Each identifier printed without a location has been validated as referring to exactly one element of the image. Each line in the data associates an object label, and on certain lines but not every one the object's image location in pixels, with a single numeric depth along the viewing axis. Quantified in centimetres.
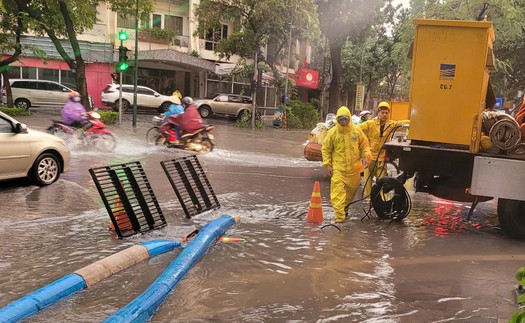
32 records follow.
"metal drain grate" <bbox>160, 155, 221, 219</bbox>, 721
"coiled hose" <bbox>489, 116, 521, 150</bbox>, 629
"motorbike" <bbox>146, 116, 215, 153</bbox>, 1433
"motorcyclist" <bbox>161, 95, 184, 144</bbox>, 1440
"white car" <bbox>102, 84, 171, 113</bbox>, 2848
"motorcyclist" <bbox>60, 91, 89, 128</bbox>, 1438
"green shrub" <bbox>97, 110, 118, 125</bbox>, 2244
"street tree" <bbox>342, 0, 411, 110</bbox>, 4228
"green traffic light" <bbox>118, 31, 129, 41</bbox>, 2046
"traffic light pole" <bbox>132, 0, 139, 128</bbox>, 2157
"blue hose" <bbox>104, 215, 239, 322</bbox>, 367
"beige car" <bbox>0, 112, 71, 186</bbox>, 789
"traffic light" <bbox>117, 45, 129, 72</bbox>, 2034
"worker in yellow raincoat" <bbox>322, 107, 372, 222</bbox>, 710
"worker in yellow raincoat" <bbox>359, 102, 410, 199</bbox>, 832
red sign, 3650
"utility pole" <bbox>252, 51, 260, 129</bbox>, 2665
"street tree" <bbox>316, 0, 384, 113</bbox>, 2873
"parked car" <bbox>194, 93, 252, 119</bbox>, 3109
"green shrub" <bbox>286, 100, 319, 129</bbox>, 2977
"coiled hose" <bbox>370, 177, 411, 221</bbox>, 726
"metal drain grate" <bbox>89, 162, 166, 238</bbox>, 595
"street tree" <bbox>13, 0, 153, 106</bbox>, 2102
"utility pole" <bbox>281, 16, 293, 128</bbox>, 2773
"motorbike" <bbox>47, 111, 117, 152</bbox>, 1424
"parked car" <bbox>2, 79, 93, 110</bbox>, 2645
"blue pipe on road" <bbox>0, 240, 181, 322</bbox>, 360
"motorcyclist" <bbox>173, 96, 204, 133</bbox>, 1417
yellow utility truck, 640
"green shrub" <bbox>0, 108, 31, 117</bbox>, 2249
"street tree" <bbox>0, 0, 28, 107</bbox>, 2050
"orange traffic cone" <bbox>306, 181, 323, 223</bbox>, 716
